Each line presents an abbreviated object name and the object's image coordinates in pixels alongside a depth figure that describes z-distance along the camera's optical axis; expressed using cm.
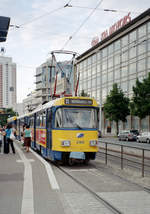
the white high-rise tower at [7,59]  18500
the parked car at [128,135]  4378
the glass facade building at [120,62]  5391
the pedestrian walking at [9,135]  1841
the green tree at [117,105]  5522
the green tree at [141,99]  4450
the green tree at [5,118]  12722
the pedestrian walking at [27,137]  2014
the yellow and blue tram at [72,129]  1331
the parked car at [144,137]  3762
